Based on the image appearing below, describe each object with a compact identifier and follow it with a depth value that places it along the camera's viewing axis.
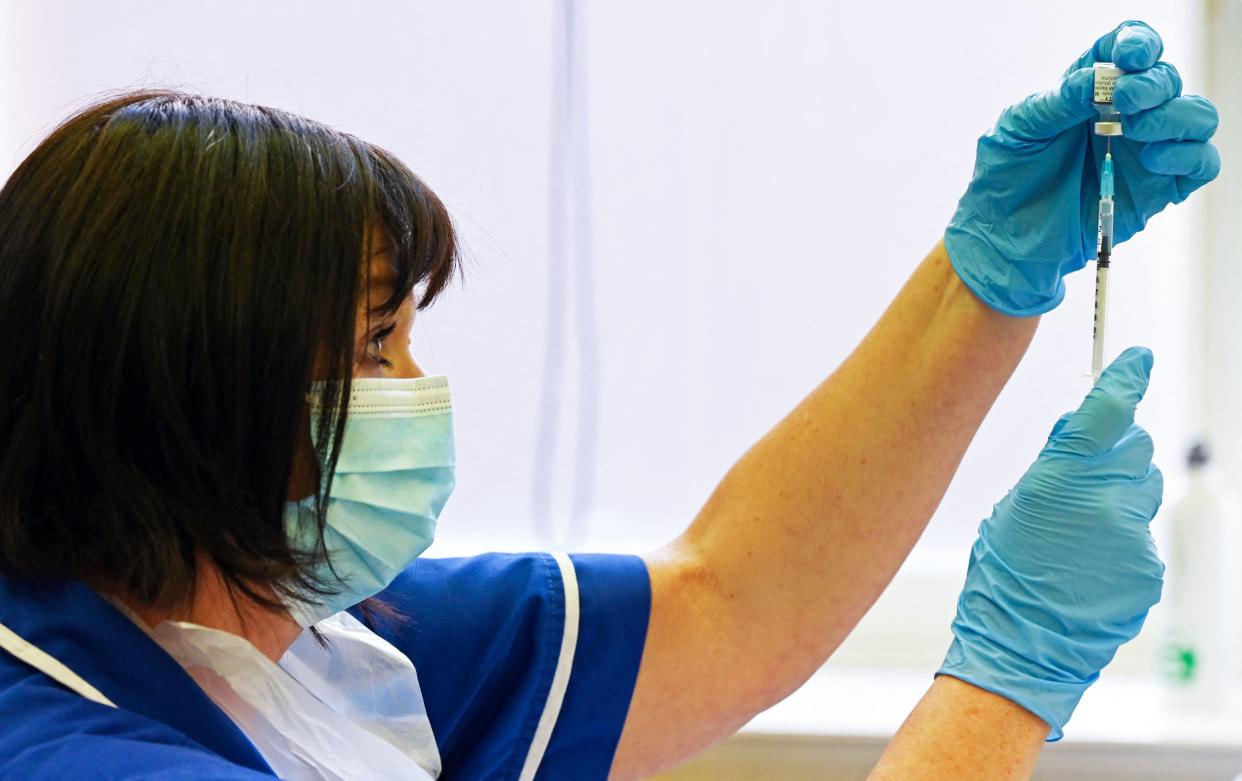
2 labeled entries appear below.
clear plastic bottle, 2.28
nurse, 1.91
